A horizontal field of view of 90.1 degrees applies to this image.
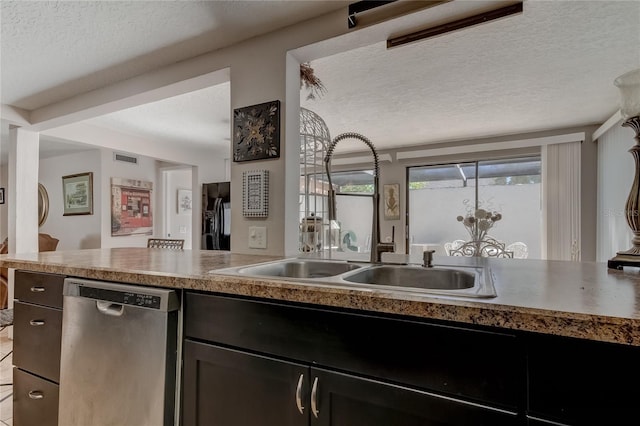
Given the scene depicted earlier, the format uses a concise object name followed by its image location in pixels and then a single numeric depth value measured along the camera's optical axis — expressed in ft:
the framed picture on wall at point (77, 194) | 15.37
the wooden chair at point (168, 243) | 12.79
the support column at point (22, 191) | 9.91
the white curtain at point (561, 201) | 13.46
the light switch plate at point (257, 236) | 5.60
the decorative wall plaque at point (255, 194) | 5.55
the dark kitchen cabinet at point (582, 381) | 1.81
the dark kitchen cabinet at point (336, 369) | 2.12
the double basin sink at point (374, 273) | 3.14
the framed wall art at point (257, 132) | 5.55
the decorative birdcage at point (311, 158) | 6.54
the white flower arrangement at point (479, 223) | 10.61
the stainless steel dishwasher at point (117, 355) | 3.35
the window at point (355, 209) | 18.90
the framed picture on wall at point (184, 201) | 19.75
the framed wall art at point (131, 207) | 15.61
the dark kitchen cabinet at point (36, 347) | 4.32
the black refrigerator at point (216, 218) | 15.92
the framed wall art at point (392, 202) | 17.62
